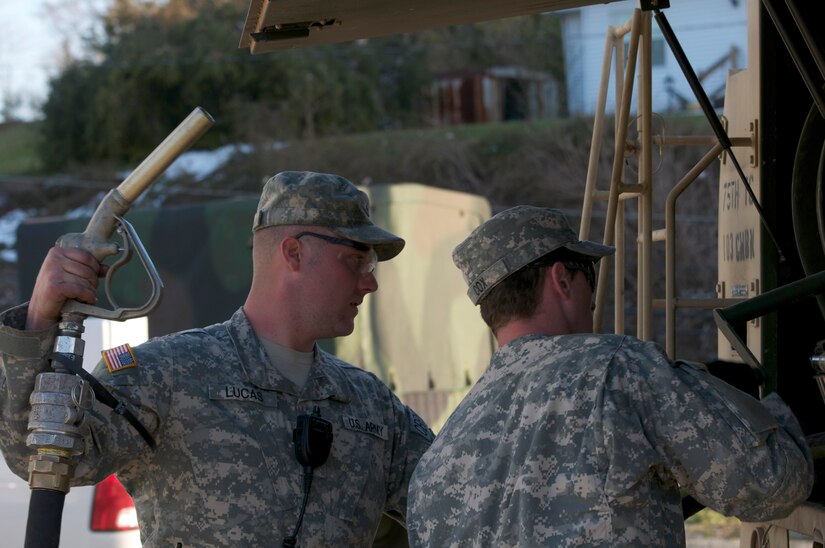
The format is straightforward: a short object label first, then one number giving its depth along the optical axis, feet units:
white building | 91.94
